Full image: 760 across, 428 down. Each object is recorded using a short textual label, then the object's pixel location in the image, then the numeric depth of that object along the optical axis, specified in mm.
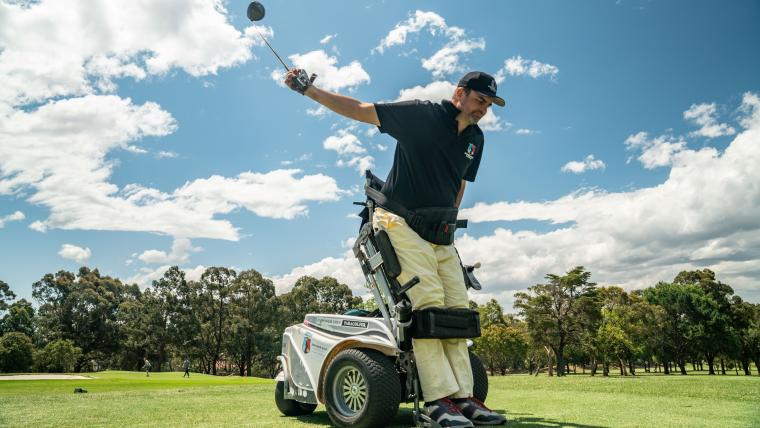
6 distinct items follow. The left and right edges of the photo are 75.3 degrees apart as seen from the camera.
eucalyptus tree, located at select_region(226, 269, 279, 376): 63750
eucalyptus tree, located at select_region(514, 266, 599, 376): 60656
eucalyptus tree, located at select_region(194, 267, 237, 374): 66375
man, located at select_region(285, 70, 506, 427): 3896
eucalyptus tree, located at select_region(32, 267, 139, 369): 74169
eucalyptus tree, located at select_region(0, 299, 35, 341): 79062
